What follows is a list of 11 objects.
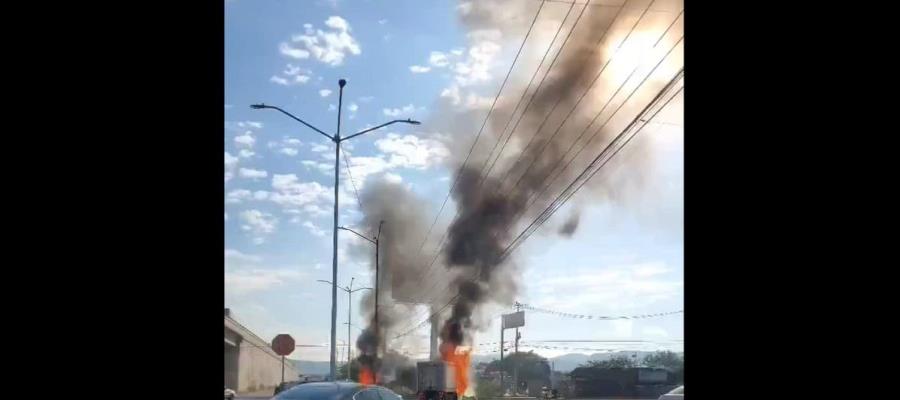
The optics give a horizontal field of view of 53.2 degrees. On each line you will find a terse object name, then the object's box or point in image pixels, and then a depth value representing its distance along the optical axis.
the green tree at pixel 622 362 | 75.59
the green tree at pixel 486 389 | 52.53
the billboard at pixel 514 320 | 85.56
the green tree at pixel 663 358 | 92.97
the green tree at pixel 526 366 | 62.63
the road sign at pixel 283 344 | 19.95
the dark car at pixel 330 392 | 10.12
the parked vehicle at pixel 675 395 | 16.65
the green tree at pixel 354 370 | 58.07
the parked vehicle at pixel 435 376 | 39.12
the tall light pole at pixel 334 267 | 29.02
